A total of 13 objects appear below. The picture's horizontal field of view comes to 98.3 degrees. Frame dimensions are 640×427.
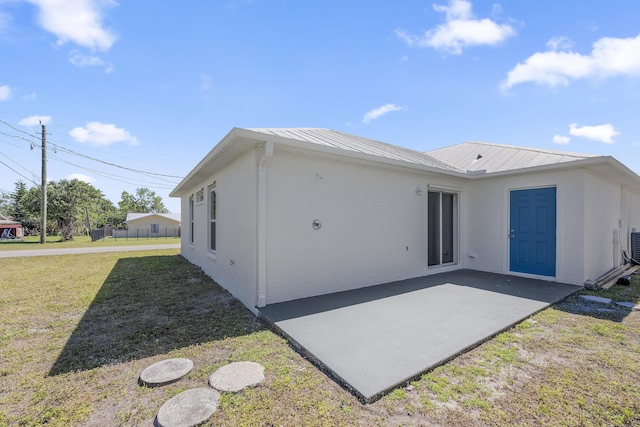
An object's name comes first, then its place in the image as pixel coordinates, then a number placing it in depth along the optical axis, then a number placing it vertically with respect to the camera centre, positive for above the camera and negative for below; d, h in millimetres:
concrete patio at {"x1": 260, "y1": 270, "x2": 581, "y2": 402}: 2645 -1503
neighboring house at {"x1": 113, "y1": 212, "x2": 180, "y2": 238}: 35900 -1654
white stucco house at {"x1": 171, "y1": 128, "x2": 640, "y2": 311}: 4613 -29
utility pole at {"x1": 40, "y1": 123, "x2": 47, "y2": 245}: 20562 +2146
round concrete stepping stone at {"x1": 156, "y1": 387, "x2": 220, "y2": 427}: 1975 -1497
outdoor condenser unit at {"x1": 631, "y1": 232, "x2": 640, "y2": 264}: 8930 -1148
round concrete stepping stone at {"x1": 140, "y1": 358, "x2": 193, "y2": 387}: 2504 -1530
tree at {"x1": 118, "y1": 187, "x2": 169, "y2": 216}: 59312 +2334
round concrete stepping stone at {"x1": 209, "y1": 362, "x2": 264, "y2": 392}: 2424 -1518
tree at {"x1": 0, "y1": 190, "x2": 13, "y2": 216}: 55425 +2178
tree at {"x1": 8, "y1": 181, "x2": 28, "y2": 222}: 39188 +2213
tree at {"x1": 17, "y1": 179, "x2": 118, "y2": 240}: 26438 +968
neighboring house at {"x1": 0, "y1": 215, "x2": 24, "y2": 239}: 32703 -2100
